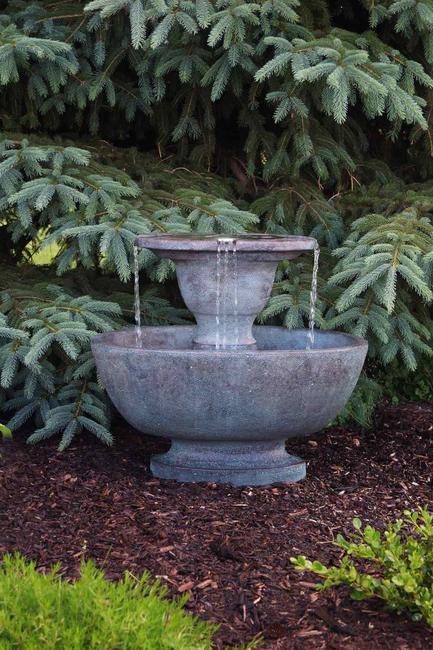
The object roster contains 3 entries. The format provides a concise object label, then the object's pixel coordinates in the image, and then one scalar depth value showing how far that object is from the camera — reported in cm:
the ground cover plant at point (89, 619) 441
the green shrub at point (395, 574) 491
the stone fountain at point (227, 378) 654
